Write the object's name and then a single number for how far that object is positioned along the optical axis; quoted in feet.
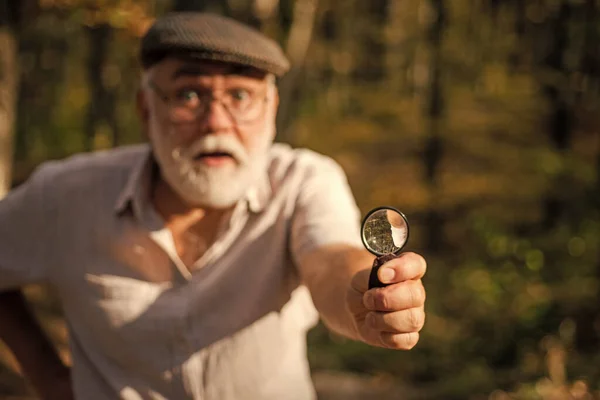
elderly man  7.32
